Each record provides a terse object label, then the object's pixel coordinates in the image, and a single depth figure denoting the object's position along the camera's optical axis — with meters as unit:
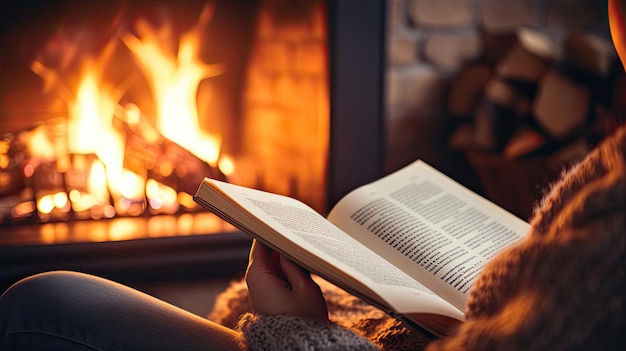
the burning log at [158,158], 1.62
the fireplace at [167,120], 1.54
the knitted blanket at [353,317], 0.65
